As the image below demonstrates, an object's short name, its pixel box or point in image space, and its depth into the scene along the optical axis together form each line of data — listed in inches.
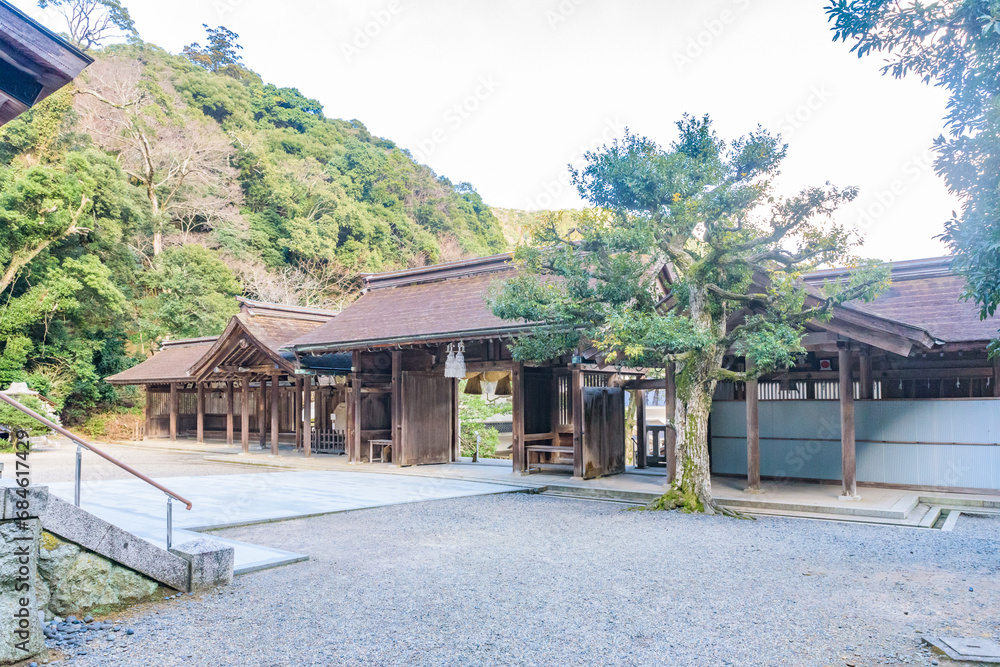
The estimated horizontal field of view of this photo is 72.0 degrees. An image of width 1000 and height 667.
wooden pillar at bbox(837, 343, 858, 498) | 389.7
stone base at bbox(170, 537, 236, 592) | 222.4
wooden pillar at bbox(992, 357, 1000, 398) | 410.9
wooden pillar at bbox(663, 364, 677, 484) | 437.1
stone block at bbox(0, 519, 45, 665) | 163.3
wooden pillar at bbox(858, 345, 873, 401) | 446.6
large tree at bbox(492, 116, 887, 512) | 338.0
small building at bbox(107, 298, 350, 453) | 732.7
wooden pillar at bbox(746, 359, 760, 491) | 411.8
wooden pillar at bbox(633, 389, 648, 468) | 567.2
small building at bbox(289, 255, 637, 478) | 512.7
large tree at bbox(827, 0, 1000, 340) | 186.2
